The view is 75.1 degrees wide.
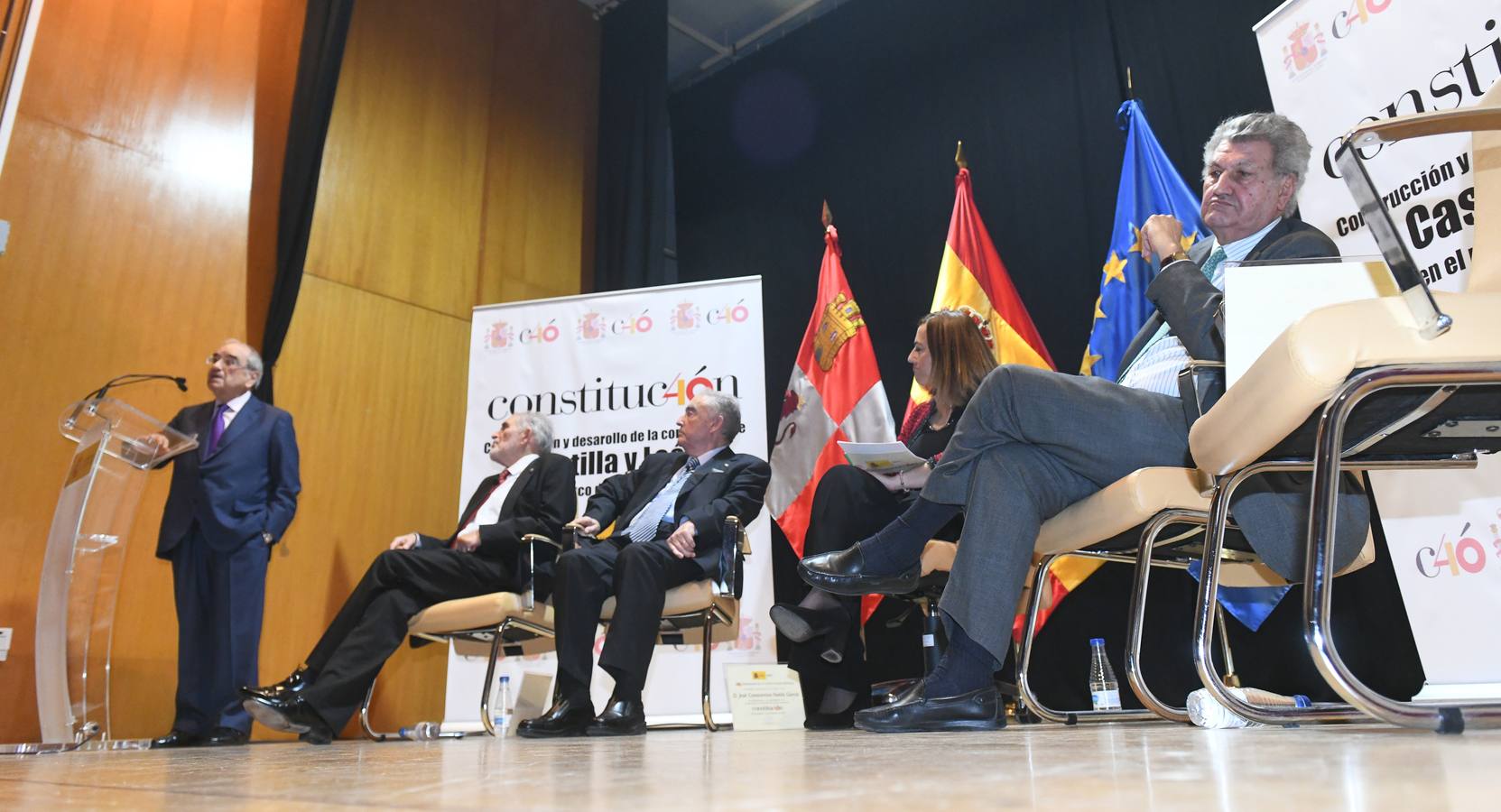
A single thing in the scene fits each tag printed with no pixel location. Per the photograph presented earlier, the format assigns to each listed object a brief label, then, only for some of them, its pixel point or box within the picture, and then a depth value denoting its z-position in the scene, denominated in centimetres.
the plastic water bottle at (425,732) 383
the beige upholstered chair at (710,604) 299
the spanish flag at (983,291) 356
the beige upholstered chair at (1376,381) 106
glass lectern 279
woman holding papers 276
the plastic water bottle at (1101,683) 298
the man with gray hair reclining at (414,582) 287
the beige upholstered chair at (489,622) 309
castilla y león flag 387
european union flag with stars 327
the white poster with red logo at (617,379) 392
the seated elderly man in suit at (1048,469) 158
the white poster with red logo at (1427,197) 215
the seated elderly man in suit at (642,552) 269
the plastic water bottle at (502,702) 370
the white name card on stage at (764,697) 281
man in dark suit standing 332
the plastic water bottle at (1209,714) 175
